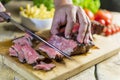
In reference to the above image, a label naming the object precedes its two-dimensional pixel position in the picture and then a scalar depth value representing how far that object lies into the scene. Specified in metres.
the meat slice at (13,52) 1.05
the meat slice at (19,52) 1.02
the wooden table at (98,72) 1.01
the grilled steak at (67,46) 1.08
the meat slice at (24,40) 1.12
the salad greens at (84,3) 1.58
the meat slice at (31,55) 1.00
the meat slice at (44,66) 0.97
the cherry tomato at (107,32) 1.39
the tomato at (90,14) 1.55
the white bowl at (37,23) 1.38
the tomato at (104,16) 1.59
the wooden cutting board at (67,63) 0.96
